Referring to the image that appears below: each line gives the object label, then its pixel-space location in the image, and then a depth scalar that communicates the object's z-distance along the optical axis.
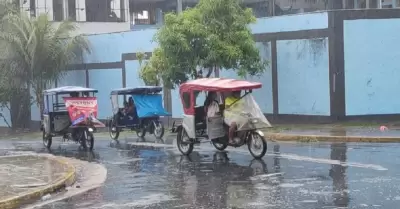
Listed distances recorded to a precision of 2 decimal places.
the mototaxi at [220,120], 14.24
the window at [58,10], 41.09
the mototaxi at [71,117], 19.42
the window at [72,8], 41.48
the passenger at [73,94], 20.27
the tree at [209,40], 22.06
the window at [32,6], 40.04
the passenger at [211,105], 14.96
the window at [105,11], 42.41
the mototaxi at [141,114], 22.50
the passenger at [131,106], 23.12
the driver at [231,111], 14.38
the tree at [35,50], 30.84
